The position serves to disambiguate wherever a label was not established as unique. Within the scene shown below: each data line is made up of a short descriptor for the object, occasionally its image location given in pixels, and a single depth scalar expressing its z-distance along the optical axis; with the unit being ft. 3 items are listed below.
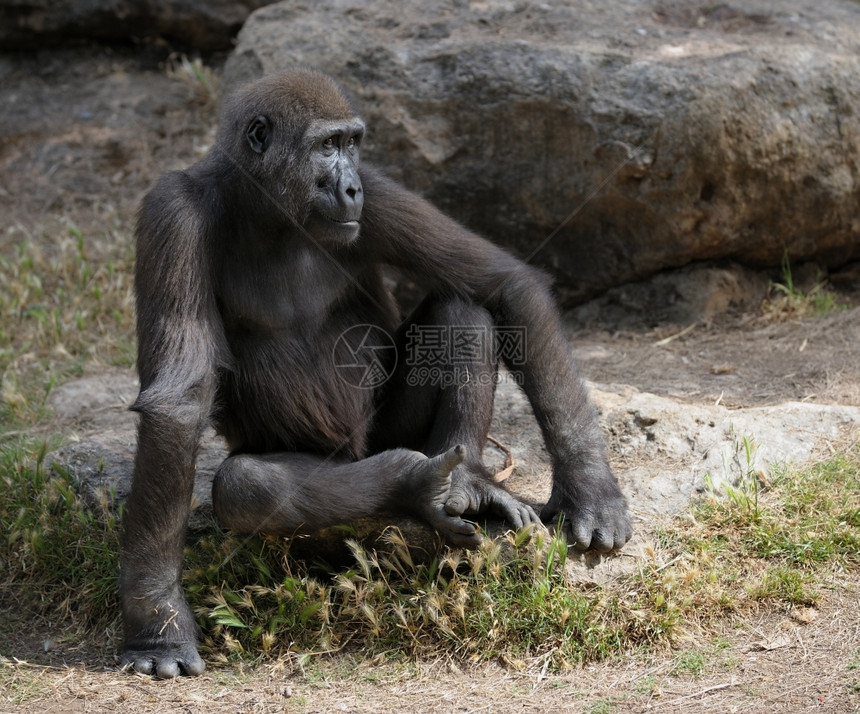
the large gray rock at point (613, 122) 45.09
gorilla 27.43
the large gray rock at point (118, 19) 67.82
